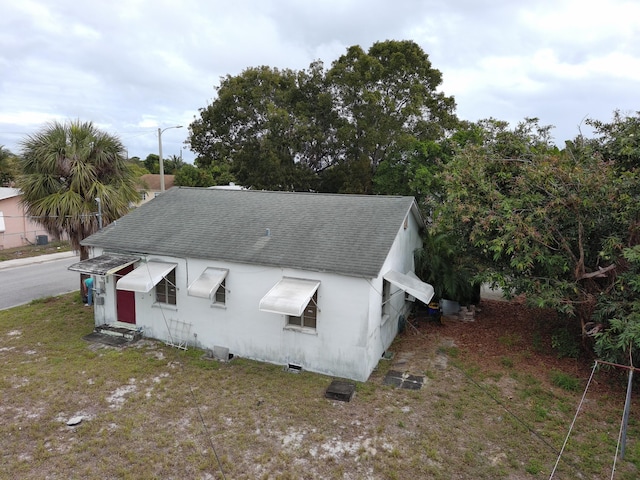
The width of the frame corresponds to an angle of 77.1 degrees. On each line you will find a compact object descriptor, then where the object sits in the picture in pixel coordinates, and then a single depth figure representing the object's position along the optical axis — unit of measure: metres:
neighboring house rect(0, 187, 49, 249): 30.25
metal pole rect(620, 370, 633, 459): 7.95
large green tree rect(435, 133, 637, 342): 10.92
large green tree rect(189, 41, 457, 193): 29.61
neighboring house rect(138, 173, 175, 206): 58.69
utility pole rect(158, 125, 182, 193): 27.42
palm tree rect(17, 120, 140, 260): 15.52
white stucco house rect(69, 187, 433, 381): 11.26
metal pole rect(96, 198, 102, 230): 15.65
